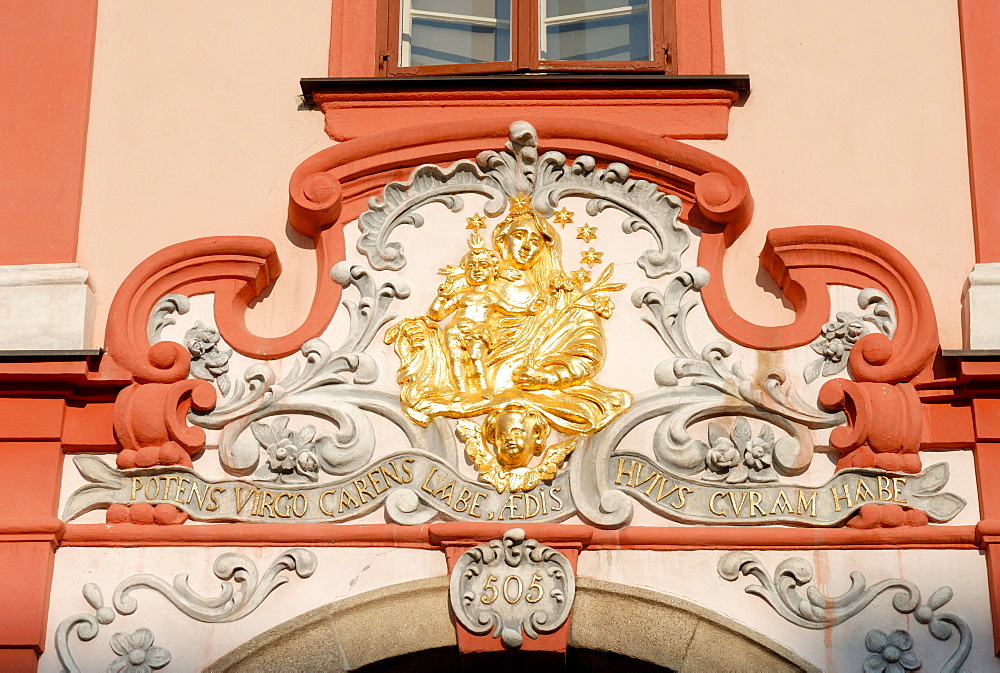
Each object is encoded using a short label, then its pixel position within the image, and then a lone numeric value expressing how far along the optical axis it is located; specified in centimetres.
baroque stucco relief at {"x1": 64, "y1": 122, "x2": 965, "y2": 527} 1274
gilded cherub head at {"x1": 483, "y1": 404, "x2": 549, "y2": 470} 1279
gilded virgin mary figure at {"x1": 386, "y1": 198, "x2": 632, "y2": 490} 1295
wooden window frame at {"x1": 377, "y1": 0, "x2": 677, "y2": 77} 1437
